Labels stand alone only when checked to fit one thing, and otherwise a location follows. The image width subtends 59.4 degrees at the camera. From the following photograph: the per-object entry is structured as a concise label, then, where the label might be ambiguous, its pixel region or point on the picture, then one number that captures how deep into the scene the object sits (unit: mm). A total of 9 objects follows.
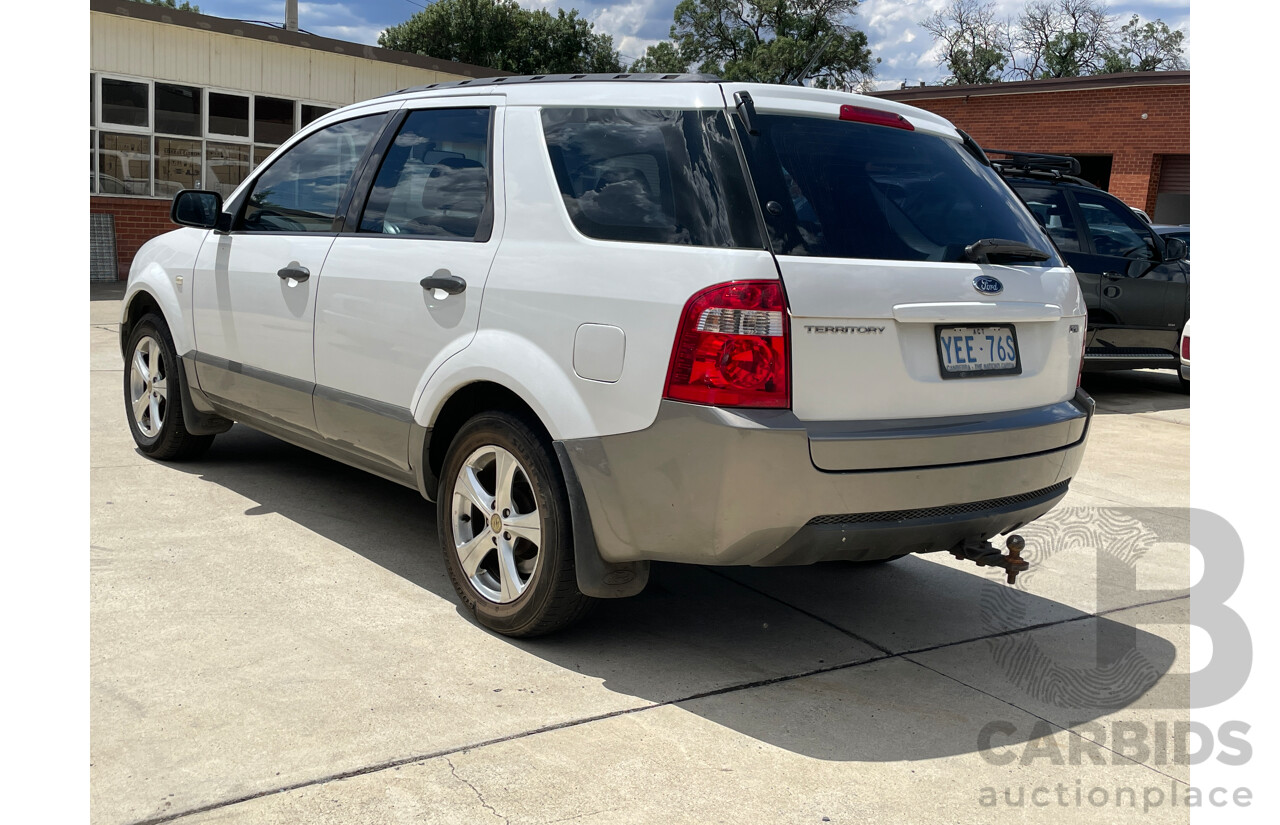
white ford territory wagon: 3262
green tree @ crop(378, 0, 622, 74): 56625
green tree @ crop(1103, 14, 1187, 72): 59562
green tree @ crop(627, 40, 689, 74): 61219
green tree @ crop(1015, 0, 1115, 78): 59125
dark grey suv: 10281
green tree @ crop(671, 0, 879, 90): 56406
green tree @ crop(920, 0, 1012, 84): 60031
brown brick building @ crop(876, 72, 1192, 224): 23406
